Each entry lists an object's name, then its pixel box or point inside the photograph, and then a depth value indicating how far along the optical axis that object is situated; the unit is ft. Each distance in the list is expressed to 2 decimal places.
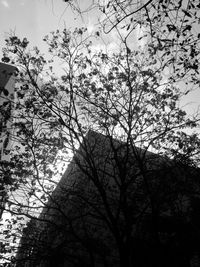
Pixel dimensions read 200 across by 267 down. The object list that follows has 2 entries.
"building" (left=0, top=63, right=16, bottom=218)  25.85
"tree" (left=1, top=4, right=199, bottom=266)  23.07
